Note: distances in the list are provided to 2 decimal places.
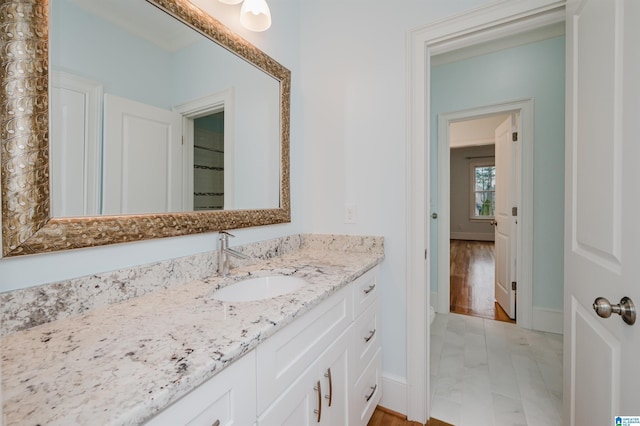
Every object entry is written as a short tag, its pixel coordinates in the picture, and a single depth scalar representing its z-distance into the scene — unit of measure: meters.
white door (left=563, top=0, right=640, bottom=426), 0.68
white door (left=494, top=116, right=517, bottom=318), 2.71
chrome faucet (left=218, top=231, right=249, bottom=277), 1.18
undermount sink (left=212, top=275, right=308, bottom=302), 1.13
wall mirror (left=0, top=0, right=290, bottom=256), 0.69
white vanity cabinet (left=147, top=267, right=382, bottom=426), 0.58
